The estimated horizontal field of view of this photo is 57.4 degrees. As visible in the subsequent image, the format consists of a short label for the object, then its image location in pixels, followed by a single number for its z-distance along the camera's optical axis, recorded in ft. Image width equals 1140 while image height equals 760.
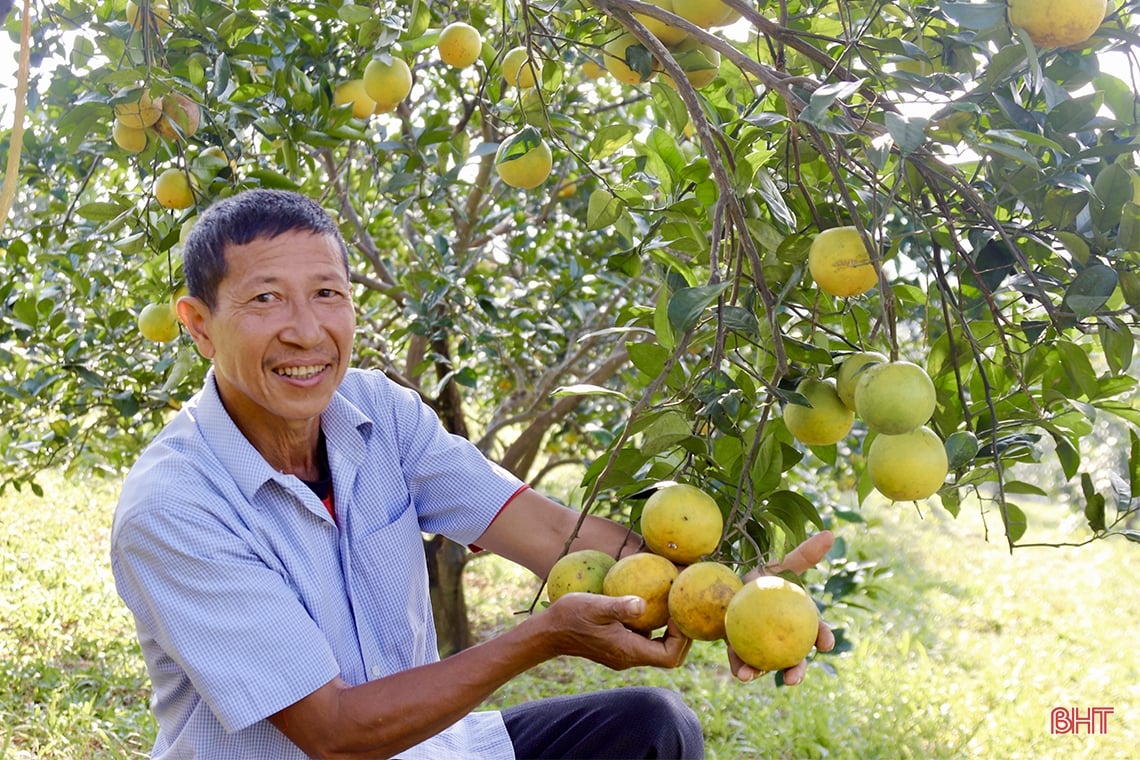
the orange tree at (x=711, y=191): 3.56
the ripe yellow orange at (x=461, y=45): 6.43
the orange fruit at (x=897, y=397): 3.50
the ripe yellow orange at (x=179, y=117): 5.37
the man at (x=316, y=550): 4.17
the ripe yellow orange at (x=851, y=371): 3.80
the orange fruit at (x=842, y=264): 3.67
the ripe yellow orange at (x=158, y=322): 6.24
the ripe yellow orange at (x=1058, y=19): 3.26
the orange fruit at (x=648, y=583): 3.80
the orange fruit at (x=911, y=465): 3.66
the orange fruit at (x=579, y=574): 4.01
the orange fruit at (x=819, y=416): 3.97
